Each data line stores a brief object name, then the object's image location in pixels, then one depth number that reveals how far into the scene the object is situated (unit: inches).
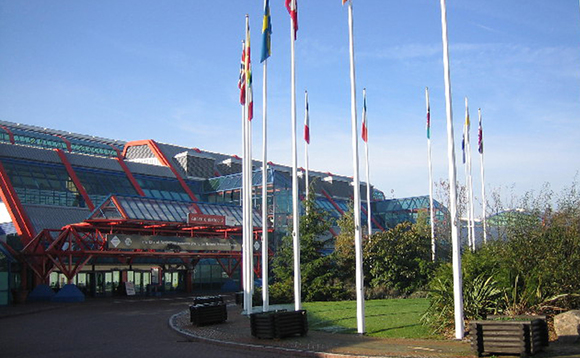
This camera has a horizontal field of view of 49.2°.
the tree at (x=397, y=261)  1371.8
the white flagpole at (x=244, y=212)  979.9
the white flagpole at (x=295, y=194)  798.5
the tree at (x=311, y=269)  1258.0
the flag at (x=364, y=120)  1065.5
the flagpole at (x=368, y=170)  1594.2
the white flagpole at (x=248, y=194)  964.0
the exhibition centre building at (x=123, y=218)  1567.4
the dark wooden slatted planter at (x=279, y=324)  671.1
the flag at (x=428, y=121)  1457.2
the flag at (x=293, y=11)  843.4
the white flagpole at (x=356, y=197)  685.3
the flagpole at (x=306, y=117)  1133.4
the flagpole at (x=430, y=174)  1445.9
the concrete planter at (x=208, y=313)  862.5
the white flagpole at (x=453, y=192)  609.6
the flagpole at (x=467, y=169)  1445.6
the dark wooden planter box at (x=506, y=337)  506.9
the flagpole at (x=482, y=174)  1384.7
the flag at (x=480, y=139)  1491.1
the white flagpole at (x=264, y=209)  906.7
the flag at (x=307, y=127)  1084.0
